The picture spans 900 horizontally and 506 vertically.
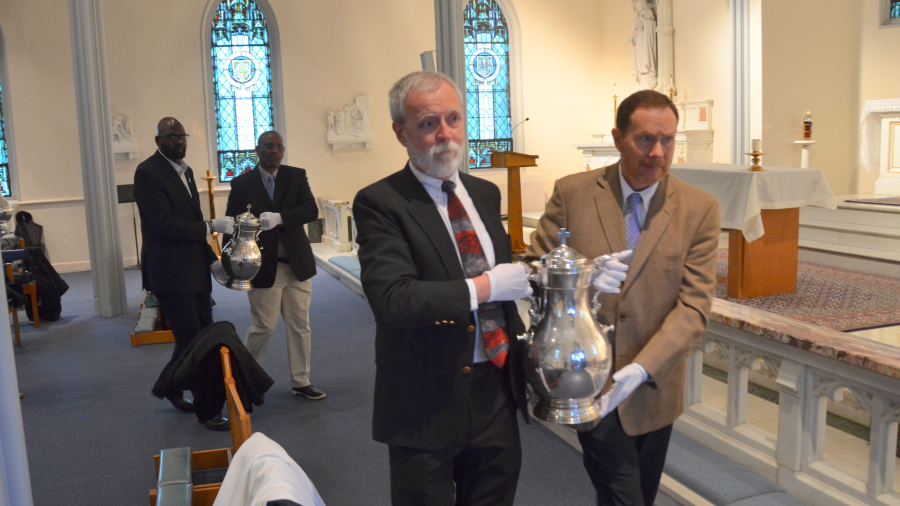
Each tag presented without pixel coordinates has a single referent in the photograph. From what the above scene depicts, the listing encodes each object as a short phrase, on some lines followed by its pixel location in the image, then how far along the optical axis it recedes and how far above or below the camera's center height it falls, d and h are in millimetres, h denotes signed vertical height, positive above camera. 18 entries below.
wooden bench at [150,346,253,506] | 2229 -1094
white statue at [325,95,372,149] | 12305 +861
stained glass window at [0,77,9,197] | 11047 +262
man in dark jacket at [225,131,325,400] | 4094 -344
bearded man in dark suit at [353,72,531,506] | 1615 -316
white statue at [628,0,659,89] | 11719 +1981
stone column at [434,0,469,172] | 6121 +1108
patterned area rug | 4441 -936
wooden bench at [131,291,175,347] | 6176 -1266
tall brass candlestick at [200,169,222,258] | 5548 -644
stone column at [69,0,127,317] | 7262 +277
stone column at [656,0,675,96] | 11383 +1879
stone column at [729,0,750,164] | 10031 +1147
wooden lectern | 5683 -127
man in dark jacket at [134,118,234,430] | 3891 -275
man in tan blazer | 1843 -263
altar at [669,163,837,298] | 4711 -338
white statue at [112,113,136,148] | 11016 +754
